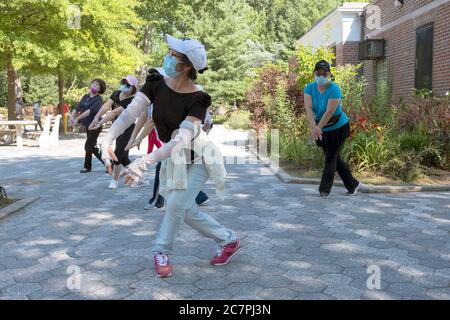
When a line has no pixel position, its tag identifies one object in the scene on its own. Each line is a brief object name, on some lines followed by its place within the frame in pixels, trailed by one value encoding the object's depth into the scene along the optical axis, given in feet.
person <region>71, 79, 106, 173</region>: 31.55
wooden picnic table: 53.72
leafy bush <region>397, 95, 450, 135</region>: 31.01
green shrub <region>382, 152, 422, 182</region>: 27.84
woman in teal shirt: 22.40
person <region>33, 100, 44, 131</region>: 97.09
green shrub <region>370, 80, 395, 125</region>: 35.80
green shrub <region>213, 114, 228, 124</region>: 124.57
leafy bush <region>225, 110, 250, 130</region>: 88.44
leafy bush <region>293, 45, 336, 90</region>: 43.32
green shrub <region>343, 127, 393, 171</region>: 29.78
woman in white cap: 12.17
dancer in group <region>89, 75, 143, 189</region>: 24.66
